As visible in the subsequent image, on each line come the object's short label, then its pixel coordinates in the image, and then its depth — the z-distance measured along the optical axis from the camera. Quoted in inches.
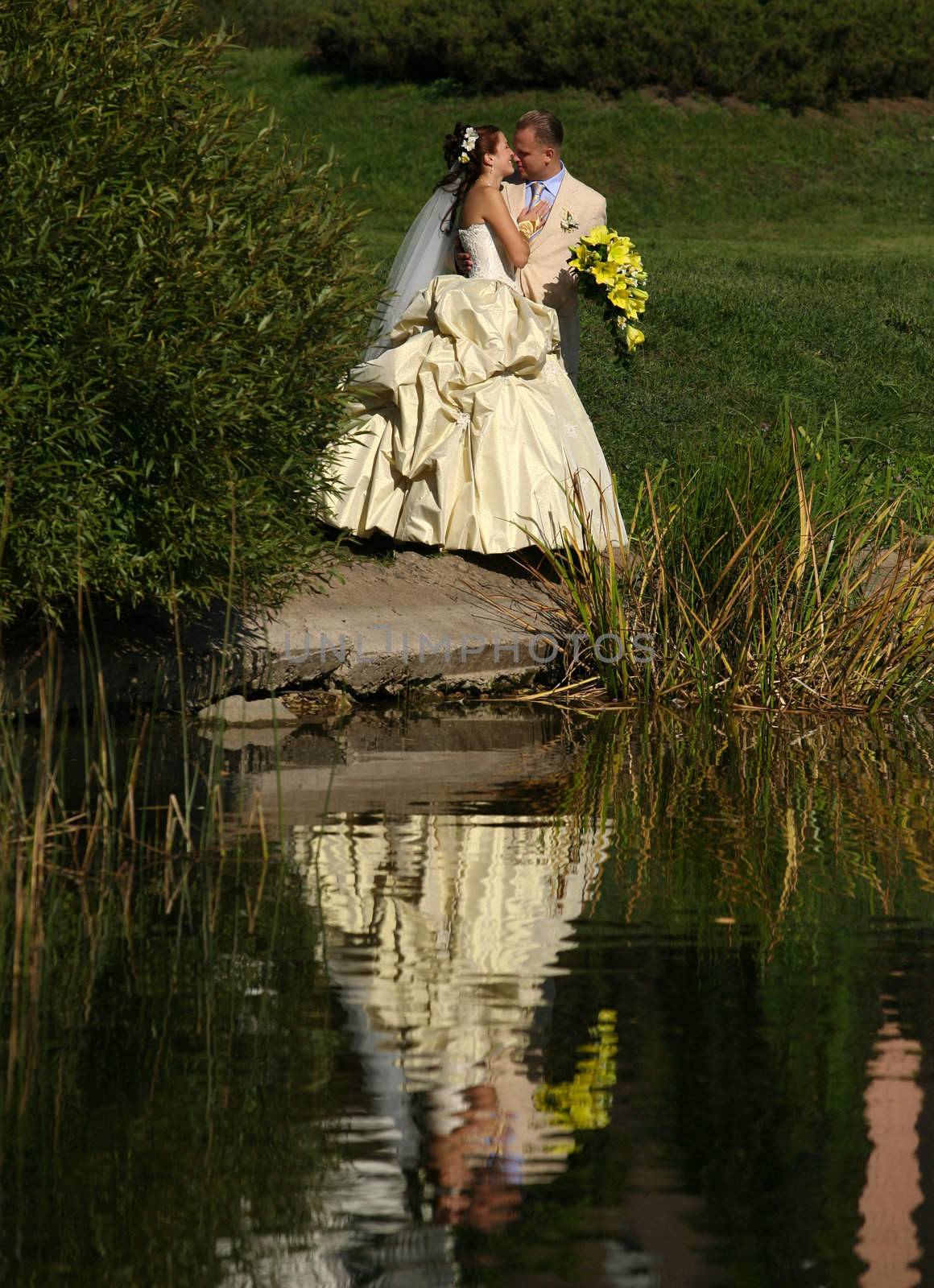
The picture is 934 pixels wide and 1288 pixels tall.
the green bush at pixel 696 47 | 2053.4
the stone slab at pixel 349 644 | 607.2
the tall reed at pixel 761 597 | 635.5
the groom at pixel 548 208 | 762.8
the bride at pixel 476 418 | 700.0
